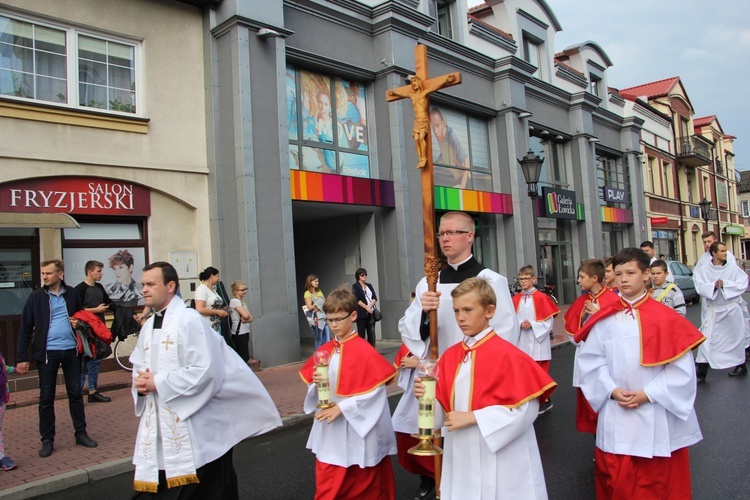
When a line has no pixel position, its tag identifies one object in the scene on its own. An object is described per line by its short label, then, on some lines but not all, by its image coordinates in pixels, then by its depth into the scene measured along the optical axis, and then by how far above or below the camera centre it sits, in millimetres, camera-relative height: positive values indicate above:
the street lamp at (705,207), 26141 +2349
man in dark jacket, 5914 -510
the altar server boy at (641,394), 3426 -781
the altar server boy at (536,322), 7234 -656
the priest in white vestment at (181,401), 3271 -651
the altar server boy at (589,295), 6094 -321
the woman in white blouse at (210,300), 7930 -174
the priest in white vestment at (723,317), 8648 -901
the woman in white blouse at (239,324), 8773 -580
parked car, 19812 -611
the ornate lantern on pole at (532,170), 13102 +2227
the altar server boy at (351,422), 3697 -920
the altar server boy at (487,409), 2928 -704
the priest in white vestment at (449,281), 3906 -57
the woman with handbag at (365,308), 11234 -565
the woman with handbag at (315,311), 11023 -558
